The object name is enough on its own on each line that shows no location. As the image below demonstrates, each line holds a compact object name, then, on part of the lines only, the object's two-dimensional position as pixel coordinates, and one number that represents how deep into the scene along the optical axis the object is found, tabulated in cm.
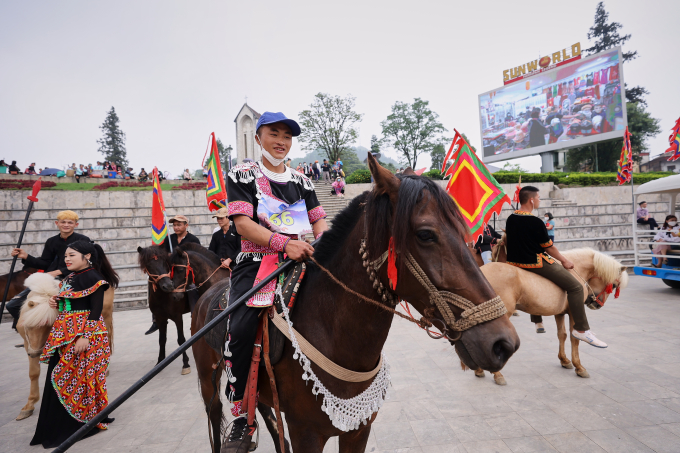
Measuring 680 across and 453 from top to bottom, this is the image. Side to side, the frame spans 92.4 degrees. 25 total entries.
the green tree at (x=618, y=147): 3384
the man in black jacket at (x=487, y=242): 816
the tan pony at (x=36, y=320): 408
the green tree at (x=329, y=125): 4178
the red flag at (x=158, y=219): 694
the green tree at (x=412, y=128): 4819
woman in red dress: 378
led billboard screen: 2394
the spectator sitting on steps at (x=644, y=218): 1198
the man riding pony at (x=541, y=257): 475
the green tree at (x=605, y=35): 3928
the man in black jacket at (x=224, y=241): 674
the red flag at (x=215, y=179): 668
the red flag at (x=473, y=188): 401
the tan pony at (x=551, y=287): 475
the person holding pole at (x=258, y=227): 180
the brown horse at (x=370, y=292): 130
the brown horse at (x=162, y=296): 547
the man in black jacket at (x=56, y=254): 489
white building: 3388
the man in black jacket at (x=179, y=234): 679
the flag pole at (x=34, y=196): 511
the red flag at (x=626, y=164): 1383
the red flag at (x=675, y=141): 1011
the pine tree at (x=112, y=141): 5800
